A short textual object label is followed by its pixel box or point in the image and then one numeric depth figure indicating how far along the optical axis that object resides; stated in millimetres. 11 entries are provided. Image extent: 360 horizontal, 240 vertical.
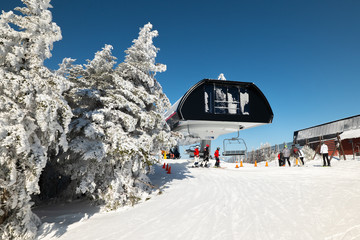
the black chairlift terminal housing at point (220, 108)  14656
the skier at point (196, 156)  15591
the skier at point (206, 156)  15427
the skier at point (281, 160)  17484
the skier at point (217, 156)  15555
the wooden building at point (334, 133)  20280
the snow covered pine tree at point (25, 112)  4086
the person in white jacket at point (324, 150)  13086
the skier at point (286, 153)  16078
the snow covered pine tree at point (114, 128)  6395
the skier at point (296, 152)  16311
